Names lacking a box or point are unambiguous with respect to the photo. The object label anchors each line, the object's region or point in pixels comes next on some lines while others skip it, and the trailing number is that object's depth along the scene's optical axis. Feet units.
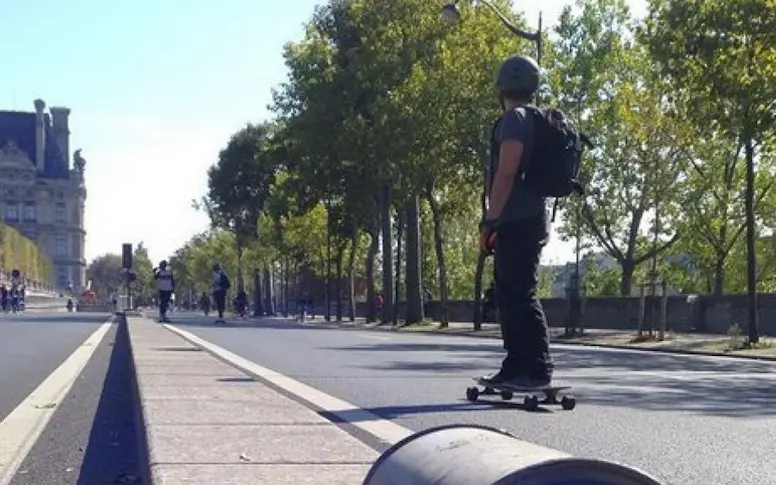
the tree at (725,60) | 71.05
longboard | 25.69
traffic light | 173.27
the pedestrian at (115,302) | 225.39
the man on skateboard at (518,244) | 24.95
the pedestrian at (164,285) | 112.06
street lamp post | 97.86
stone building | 526.16
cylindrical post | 7.77
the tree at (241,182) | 274.98
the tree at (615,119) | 115.24
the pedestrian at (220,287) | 117.91
